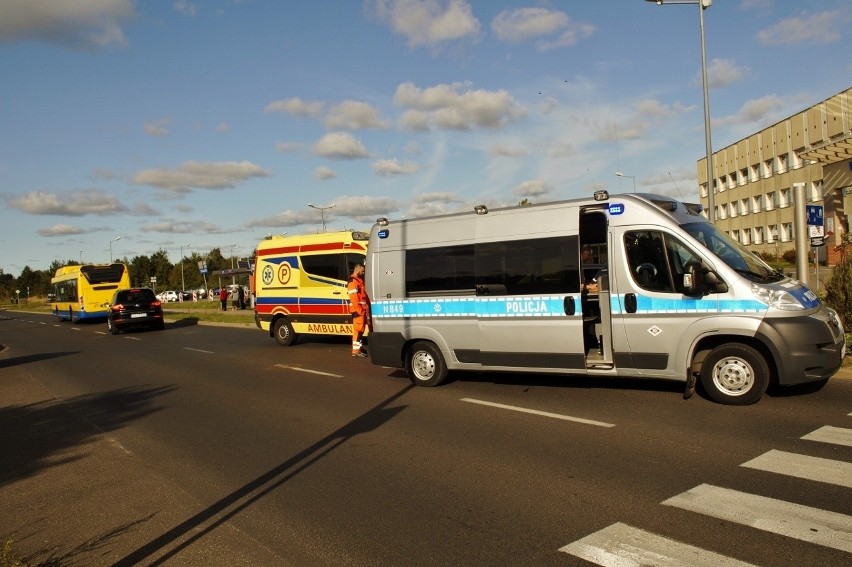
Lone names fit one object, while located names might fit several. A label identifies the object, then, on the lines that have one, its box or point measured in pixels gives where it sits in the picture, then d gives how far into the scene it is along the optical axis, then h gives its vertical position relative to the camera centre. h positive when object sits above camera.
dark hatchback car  27.02 -0.66
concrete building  35.91 +6.43
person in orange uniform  13.69 -0.46
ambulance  16.22 +0.16
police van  7.48 -0.30
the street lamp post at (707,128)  17.20 +3.96
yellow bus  34.84 +0.52
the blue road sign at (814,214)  13.28 +1.15
